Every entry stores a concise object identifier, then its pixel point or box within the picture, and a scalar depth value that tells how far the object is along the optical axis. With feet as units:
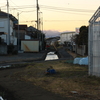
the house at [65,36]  342.23
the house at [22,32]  204.29
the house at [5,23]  125.90
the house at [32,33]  235.73
